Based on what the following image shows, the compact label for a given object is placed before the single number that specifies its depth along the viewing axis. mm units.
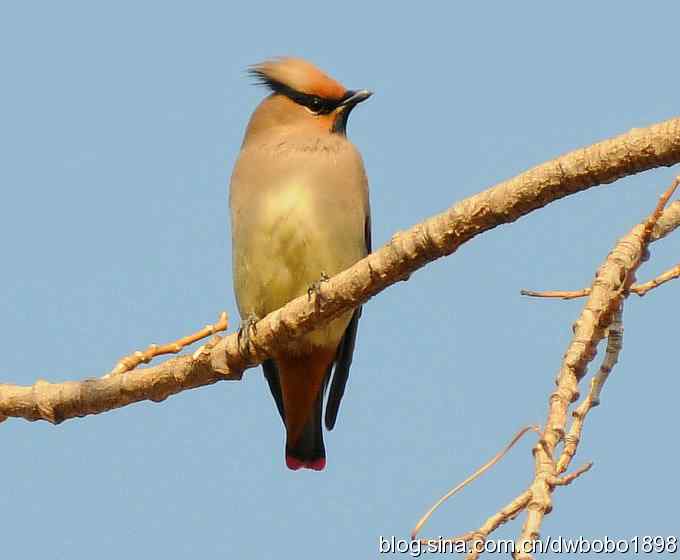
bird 10422
